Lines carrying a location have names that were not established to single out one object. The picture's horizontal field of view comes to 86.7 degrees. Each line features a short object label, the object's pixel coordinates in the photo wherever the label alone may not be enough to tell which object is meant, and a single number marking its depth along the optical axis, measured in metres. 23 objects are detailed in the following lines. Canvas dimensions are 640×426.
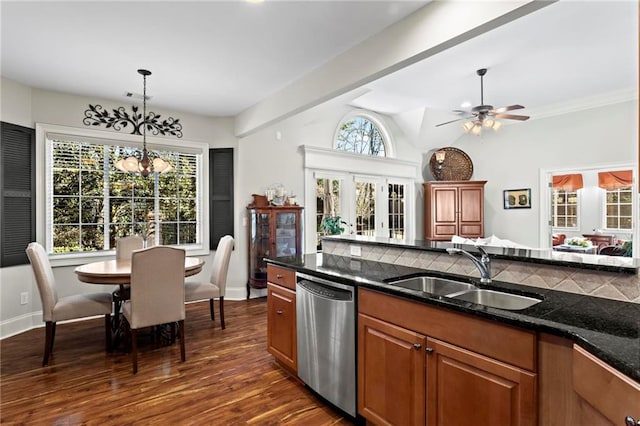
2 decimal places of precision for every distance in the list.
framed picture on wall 6.31
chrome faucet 1.91
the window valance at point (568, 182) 7.68
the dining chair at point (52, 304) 2.92
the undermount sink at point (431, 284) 2.12
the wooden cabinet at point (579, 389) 0.97
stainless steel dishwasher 2.08
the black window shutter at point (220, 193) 5.09
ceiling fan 4.27
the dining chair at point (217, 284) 3.67
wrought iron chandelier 3.55
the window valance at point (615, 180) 6.70
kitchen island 1.06
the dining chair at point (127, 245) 3.96
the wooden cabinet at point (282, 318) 2.60
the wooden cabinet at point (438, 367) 1.33
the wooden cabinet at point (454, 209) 6.62
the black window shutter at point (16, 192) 3.63
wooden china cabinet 4.89
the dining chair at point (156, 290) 2.82
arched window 6.13
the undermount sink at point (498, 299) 1.70
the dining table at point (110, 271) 2.96
